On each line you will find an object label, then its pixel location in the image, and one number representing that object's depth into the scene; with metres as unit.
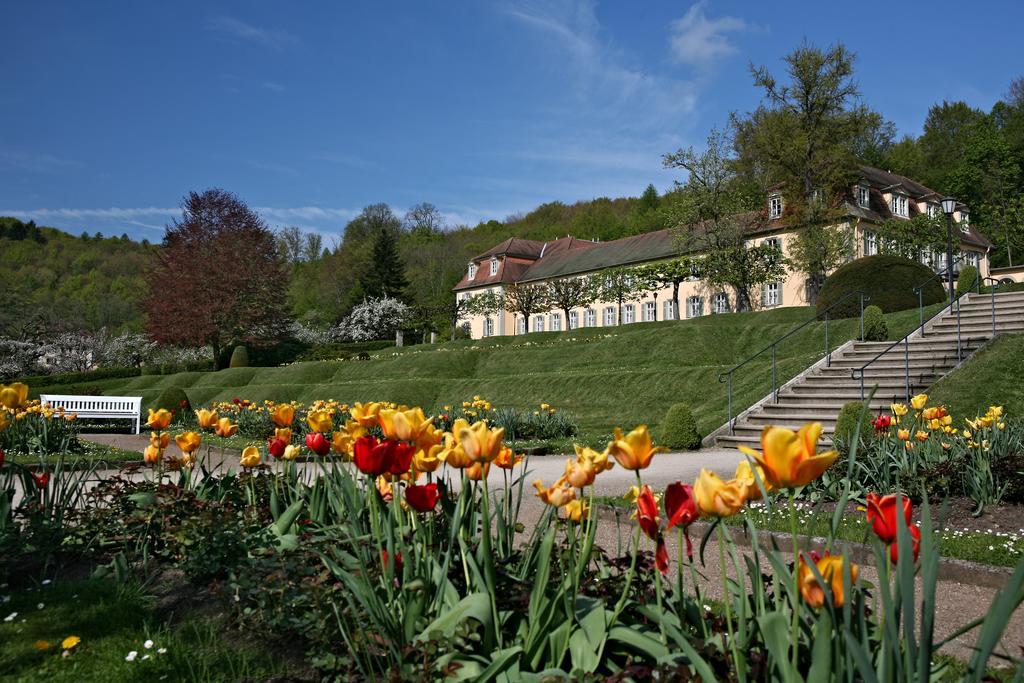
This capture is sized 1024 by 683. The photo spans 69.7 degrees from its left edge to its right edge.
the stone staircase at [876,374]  12.05
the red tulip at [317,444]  3.21
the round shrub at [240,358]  38.09
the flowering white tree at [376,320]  53.53
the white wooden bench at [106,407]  17.36
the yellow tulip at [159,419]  4.22
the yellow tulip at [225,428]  4.09
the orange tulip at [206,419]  4.29
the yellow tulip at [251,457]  3.98
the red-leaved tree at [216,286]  39.66
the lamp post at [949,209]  19.08
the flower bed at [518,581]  1.61
